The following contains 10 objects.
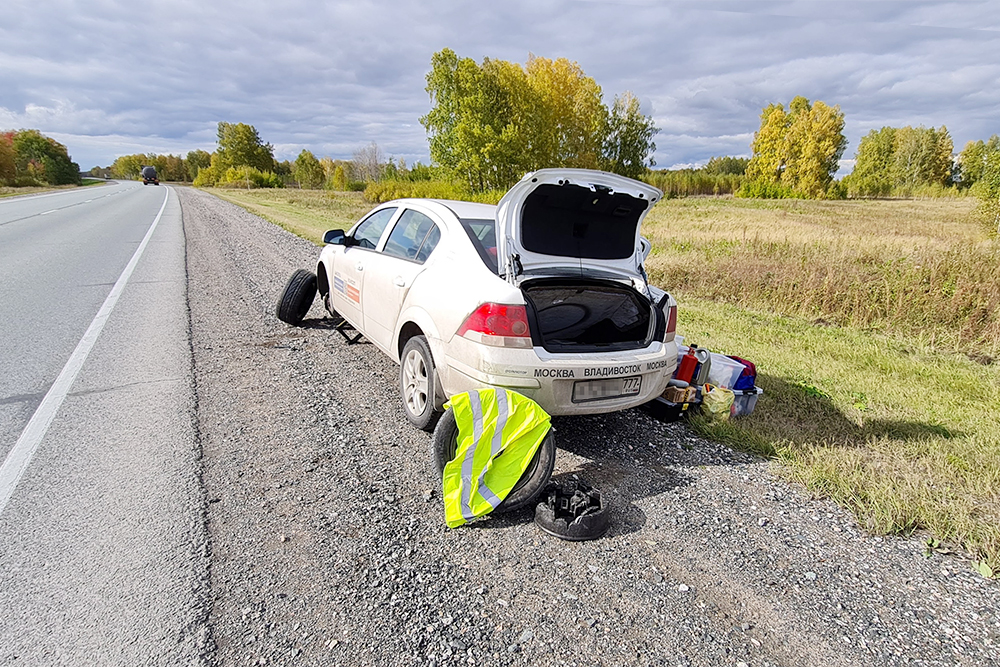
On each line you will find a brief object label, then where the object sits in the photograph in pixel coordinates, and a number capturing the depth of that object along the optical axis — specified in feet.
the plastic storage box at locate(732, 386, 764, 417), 14.46
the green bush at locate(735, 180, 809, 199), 180.34
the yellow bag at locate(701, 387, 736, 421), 13.73
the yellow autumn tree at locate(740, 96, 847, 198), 181.27
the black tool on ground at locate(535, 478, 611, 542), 9.19
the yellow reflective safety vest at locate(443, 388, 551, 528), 9.79
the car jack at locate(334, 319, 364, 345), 19.76
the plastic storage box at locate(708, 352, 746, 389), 14.55
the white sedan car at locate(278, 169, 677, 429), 10.76
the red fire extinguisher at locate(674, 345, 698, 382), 14.62
